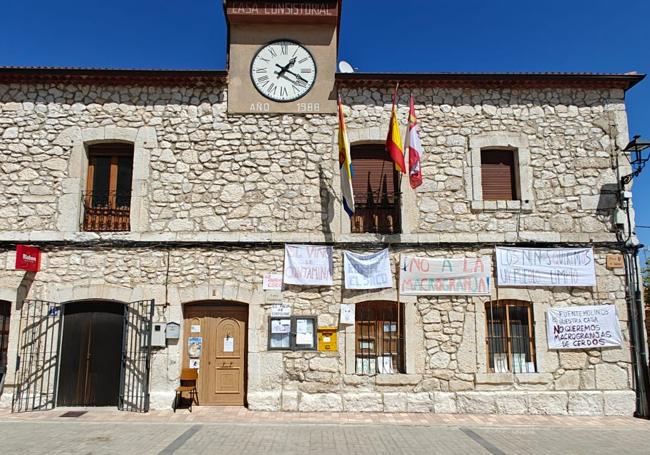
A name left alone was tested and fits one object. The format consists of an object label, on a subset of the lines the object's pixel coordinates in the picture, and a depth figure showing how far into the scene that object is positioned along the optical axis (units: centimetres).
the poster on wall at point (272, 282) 790
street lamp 812
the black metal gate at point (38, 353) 762
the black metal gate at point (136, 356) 762
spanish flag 775
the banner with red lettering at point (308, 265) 788
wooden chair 760
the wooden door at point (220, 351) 788
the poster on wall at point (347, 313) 782
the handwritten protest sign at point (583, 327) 782
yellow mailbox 778
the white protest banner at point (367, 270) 788
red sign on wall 741
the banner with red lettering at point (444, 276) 793
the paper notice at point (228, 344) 797
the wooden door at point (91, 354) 777
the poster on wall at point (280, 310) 785
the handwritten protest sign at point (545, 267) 796
